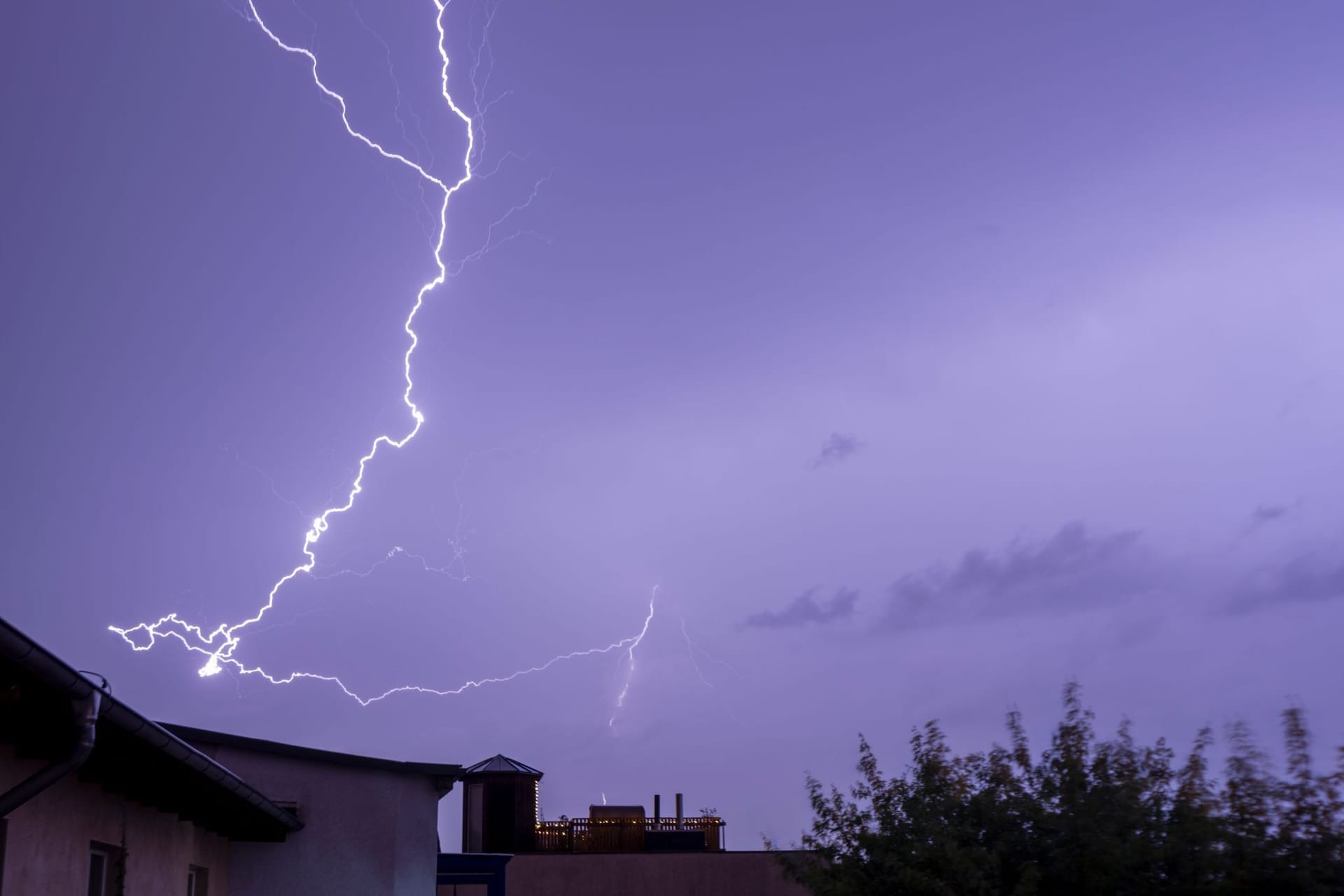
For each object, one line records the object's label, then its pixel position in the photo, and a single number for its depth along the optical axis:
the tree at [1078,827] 7.16
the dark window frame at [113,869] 8.04
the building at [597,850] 25.34
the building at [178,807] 5.76
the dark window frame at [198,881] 11.01
